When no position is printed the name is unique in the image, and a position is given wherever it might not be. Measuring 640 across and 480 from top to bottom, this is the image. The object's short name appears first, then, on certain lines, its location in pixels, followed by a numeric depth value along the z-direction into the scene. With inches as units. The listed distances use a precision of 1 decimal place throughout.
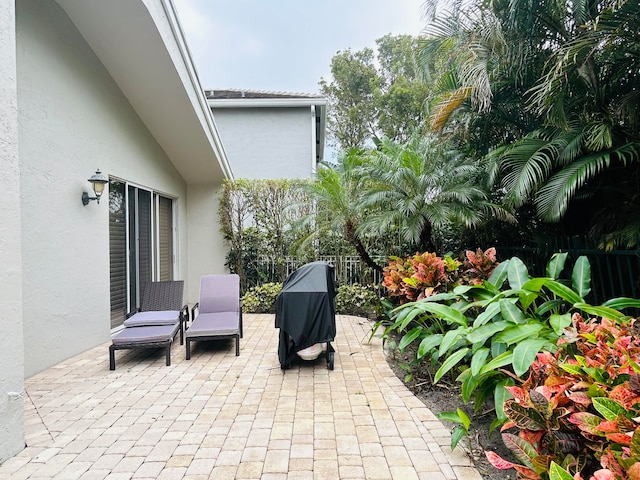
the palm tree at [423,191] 234.8
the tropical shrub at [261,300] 332.8
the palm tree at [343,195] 293.3
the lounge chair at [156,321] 186.9
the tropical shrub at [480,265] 189.5
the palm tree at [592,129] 149.6
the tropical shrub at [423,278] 191.8
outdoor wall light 208.4
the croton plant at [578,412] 65.3
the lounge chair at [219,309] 203.9
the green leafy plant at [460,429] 104.3
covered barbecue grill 177.5
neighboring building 502.6
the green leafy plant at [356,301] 318.3
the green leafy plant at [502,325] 105.0
